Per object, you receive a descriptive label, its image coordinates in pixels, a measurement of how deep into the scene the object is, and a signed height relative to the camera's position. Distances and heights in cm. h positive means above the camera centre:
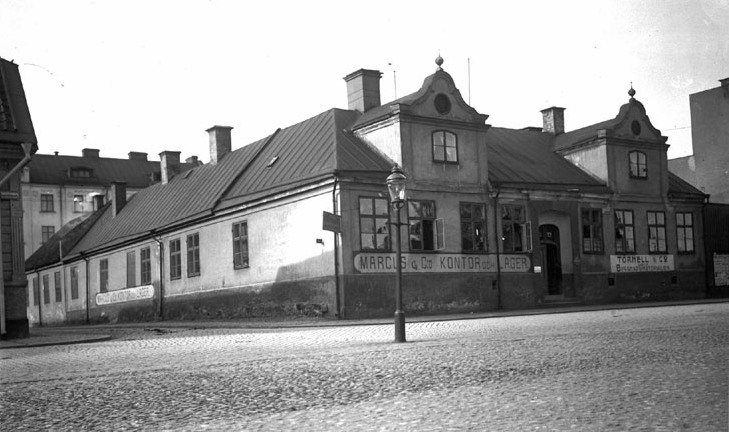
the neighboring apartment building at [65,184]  7300 +907
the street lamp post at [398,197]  1686 +158
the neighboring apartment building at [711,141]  4700 +676
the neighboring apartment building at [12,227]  2552 +193
